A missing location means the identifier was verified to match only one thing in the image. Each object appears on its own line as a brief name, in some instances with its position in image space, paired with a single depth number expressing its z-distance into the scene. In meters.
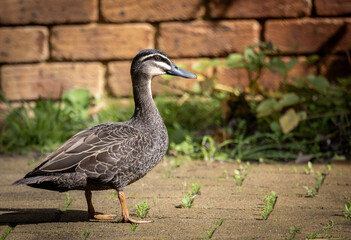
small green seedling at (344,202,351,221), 6.40
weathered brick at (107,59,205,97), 13.04
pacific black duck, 6.39
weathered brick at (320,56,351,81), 12.64
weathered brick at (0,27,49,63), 12.94
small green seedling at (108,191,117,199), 7.74
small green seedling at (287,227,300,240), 5.71
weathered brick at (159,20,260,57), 12.73
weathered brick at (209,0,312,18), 12.54
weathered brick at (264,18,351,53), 12.51
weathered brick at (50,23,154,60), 12.87
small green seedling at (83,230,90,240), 5.92
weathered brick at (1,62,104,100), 13.05
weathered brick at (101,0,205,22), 12.73
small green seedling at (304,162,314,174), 8.95
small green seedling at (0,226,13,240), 5.91
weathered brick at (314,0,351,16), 12.40
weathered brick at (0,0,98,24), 12.82
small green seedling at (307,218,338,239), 5.69
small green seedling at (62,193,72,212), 7.14
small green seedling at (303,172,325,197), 7.51
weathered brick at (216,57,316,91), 12.77
